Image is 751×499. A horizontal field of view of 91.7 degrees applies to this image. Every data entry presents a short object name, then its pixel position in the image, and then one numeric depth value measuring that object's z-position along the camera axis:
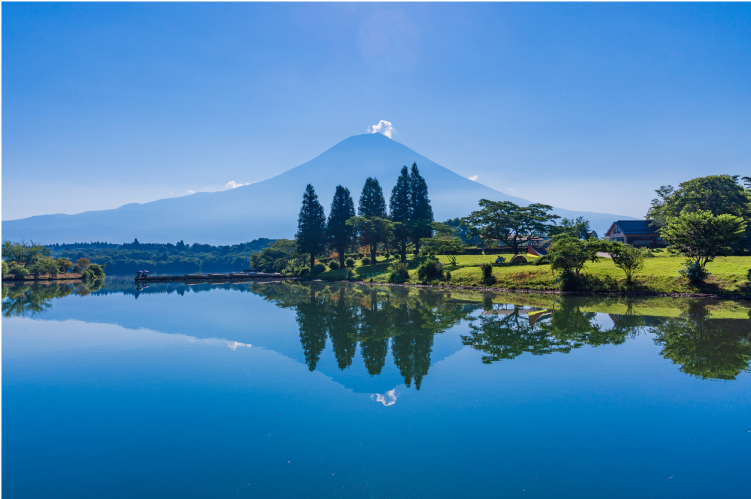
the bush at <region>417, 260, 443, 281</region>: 37.66
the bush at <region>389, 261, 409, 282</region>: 40.50
